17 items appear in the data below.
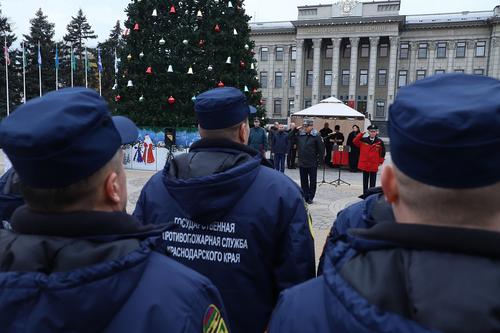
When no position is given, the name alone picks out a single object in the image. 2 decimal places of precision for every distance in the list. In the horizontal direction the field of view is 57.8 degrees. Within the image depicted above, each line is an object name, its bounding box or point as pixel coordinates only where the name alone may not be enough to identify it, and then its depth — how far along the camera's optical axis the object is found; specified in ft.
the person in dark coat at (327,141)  61.42
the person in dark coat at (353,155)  58.34
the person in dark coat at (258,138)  49.63
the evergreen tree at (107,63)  181.71
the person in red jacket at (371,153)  36.58
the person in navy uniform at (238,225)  8.23
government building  187.52
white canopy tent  61.11
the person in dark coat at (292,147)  59.47
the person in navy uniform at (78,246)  4.08
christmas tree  60.75
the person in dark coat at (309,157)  36.24
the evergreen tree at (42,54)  149.07
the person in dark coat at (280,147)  50.26
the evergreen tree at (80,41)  179.01
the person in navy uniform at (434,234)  3.22
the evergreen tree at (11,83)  139.85
